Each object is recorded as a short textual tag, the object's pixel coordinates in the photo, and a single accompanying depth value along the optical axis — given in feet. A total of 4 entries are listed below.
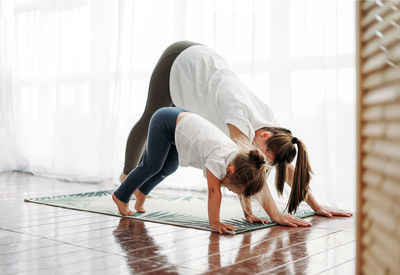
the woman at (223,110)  7.16
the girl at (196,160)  6.55
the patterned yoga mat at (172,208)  7.50
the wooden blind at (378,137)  2.91
